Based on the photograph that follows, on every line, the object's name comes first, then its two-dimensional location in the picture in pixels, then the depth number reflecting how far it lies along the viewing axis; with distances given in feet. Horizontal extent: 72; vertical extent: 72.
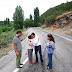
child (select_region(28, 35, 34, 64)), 13.78
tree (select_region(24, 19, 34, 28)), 299.79
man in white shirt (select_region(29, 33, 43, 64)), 13.23
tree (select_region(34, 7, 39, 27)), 266.77
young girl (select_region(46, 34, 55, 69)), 11.35
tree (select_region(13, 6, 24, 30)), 153.76
